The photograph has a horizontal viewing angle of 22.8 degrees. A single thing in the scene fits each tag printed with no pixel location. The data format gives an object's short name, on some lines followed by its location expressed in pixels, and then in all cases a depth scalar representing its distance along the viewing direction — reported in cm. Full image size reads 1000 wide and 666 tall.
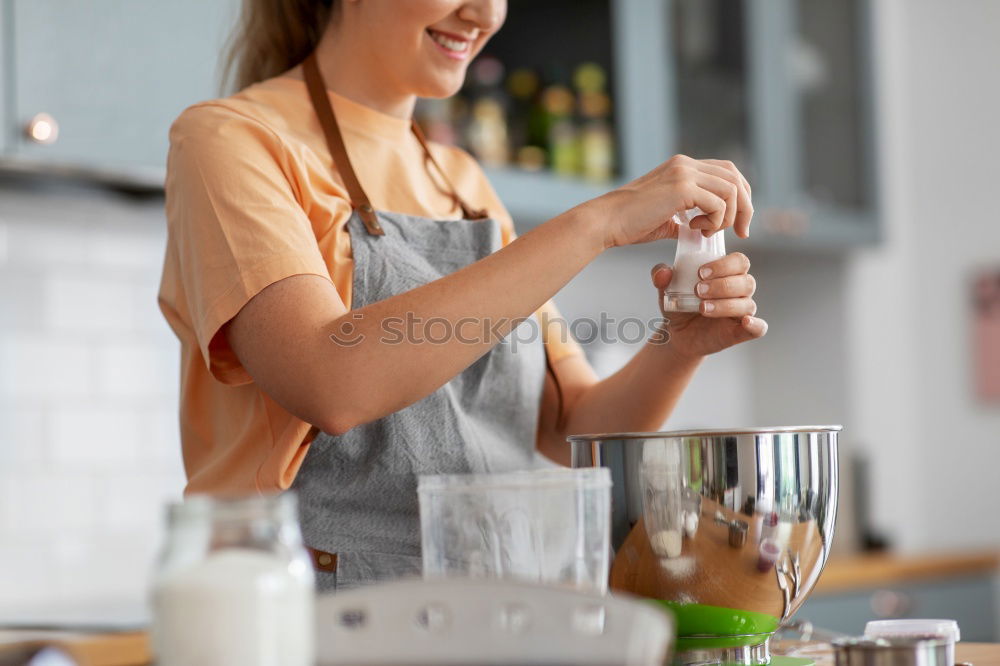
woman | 191
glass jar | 149
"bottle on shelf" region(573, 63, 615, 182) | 444
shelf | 404
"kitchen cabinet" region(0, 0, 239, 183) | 309
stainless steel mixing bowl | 183
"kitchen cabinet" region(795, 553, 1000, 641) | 444
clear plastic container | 167
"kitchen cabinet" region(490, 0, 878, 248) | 450
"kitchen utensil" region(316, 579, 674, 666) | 151
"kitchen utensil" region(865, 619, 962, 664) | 177
